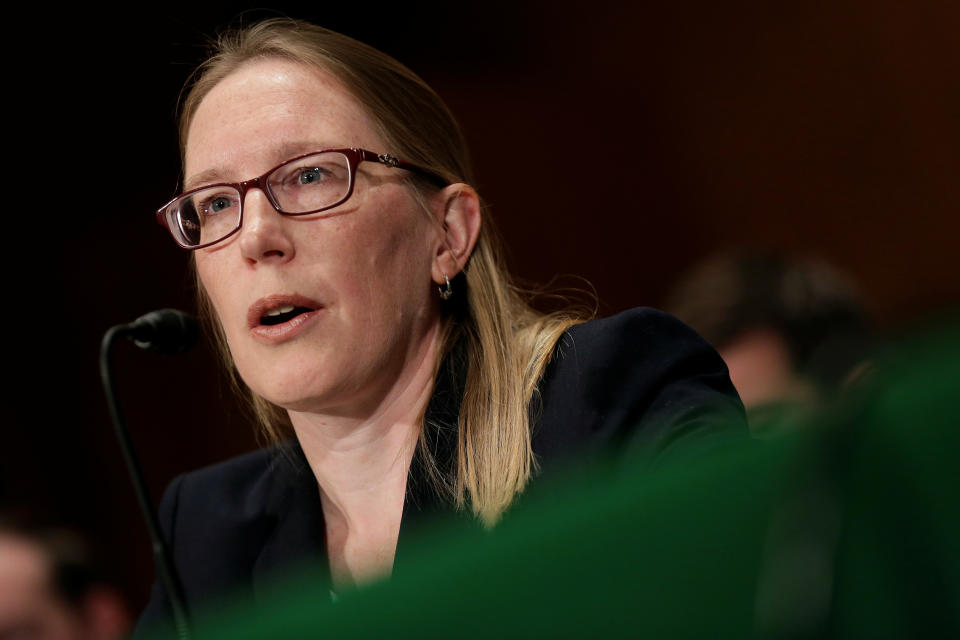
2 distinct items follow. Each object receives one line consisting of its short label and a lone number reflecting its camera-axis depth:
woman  2.86
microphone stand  2.77
